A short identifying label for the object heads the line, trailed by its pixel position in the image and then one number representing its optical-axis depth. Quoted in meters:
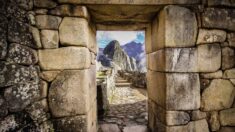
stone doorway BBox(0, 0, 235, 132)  2.36
